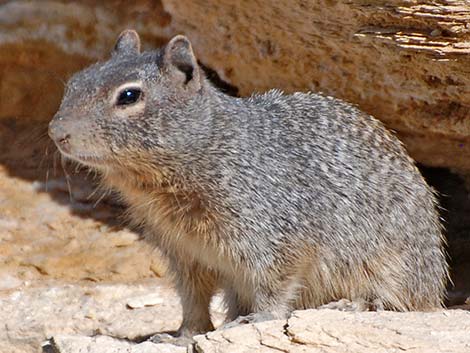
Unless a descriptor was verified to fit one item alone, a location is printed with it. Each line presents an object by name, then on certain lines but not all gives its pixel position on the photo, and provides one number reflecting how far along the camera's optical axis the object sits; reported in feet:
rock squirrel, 31.76
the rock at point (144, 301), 40.49
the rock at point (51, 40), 44.47
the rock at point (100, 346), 30.73
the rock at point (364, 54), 34.58
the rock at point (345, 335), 27.68
